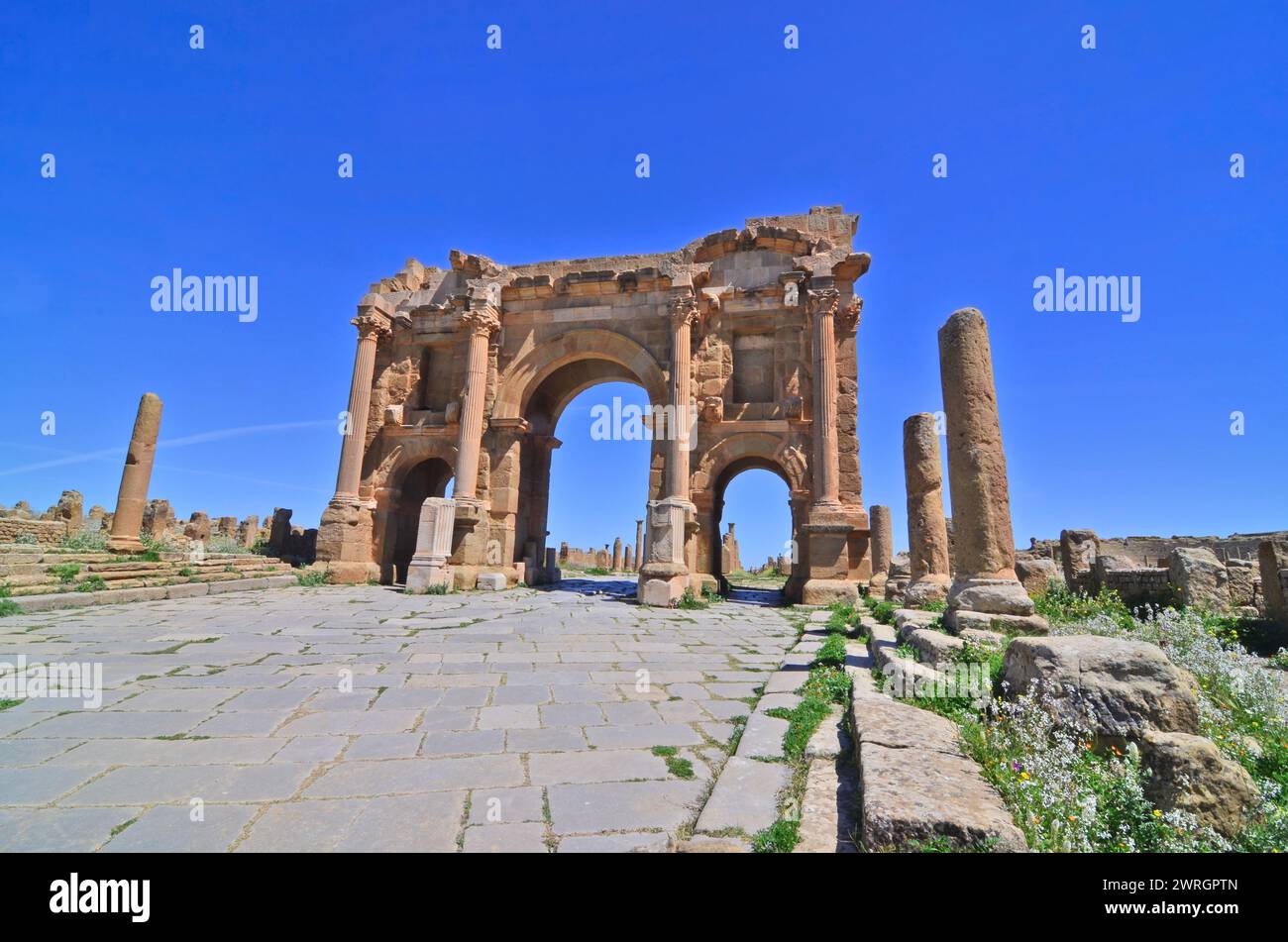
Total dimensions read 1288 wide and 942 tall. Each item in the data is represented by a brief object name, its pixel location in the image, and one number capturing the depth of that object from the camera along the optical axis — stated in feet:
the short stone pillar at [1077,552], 46.29
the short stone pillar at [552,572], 55.02
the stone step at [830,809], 6.76
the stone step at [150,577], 27.89
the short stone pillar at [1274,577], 27.81
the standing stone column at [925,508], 27.78
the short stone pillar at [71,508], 69.77
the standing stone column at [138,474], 48.83
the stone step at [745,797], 7.24
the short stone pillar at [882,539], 59.41
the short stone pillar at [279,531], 60.95
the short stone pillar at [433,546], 41.98
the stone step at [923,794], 5.92
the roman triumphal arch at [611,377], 43.14
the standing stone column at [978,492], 16.75
